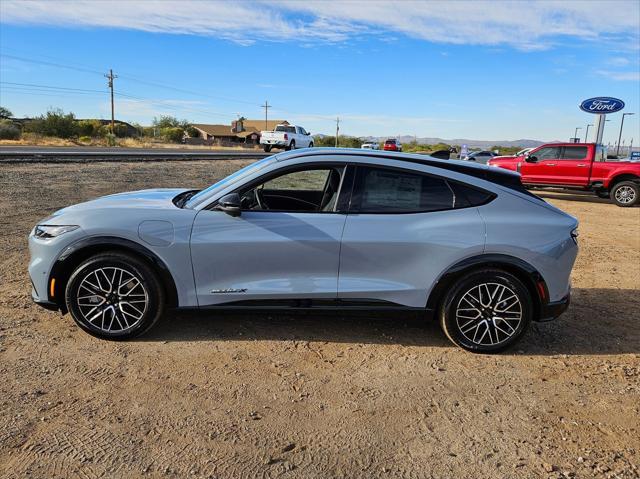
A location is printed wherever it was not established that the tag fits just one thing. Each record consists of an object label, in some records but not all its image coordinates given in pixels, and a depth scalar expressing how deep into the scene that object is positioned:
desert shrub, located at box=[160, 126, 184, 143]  85.42
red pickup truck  15.41
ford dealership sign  24.39
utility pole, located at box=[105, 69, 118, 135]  68.84
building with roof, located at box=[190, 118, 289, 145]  99.78
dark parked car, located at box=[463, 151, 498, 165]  36.88
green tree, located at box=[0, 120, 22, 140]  47.49
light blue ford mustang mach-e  3.95
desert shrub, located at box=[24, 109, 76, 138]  58.28
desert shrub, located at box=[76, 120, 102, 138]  62.75
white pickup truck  33.47
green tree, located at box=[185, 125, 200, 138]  99.83
